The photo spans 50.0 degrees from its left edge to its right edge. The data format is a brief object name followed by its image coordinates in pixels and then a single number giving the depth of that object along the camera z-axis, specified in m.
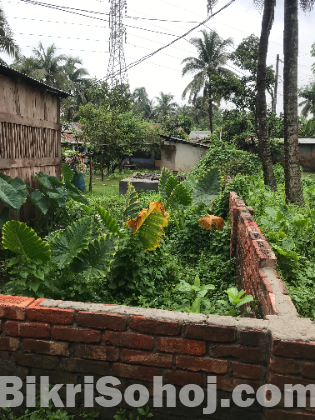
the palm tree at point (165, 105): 46.34
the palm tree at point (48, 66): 29.61
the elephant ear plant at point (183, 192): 6.21
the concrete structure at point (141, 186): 11.90
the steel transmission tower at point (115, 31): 20.99
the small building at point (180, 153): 18.75
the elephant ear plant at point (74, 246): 2.83
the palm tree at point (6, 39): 18.48
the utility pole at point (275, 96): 27.27
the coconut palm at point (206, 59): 29.83
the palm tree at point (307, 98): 31.67
